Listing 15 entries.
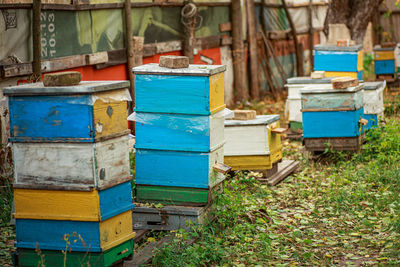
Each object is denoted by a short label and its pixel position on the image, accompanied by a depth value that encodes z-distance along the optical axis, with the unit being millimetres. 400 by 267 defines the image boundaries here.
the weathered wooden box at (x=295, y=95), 9741
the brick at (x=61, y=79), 4402
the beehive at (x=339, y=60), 9820
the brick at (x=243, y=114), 7516
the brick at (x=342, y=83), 8211
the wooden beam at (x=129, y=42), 9414
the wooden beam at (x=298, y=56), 16512
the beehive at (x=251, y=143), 7414
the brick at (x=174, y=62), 5602
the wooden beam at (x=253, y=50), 14195
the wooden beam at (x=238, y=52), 13516
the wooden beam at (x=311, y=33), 17766
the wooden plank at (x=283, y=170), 7691
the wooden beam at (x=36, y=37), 7121
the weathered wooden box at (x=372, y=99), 9234
